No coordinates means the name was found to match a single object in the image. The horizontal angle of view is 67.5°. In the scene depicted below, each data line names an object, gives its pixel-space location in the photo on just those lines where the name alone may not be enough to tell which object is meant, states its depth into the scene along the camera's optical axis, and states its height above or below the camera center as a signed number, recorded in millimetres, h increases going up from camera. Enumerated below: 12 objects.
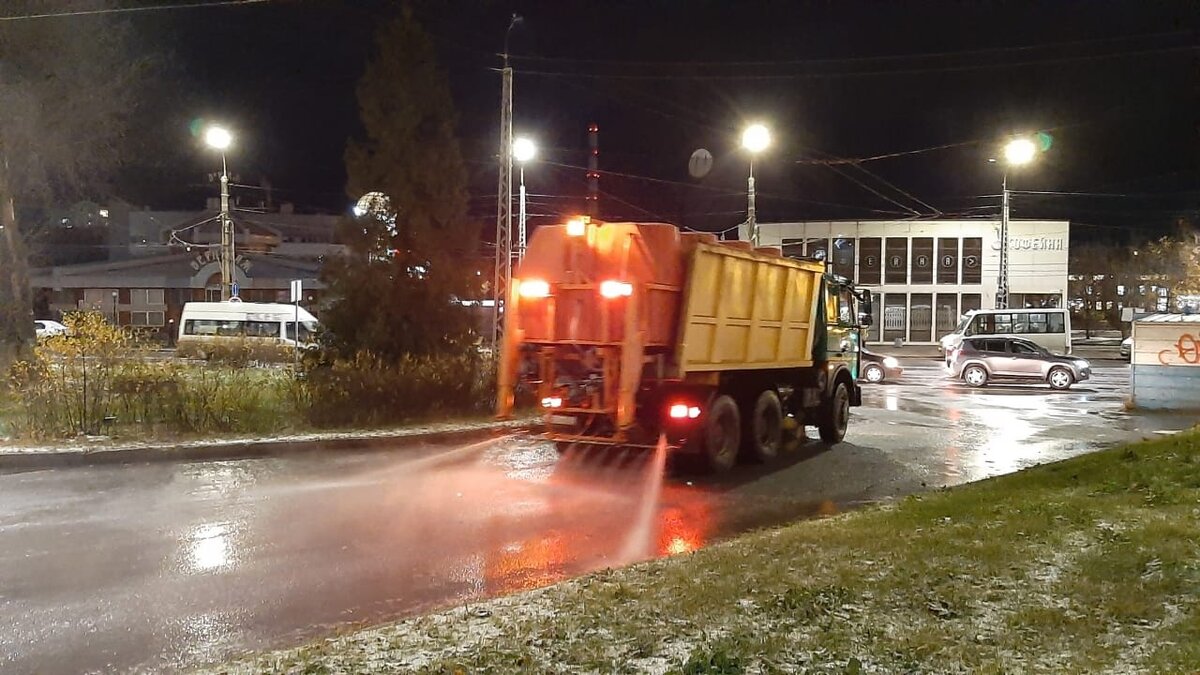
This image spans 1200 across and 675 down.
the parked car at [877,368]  29562 -1123
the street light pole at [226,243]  26827 +2529
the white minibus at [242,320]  33781 +104
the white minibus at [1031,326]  37156 +440
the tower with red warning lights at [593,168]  27438 +5090
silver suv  27469 -841
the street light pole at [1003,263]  35812 +2989
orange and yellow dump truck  11195 -100
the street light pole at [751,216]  25031 +3297
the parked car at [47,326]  39750 -308
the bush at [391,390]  15117 -1129
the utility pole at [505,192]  17500 +2709
